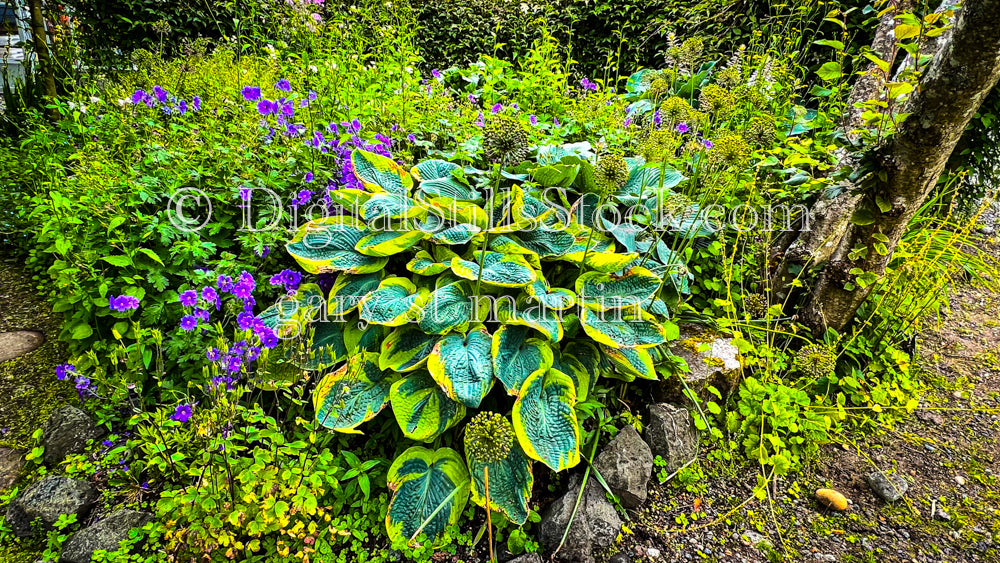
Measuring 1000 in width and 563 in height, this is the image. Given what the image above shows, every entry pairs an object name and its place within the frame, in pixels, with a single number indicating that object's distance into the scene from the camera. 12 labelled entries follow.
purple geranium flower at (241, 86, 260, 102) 2.15
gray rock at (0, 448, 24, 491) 1.54
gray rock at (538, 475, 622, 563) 1.49
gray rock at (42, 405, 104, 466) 1.58
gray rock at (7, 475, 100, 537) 1.40
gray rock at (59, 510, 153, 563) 1.32
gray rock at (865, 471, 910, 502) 1.71
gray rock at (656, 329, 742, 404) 1.91
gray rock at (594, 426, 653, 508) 1.63
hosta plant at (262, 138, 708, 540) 1.51
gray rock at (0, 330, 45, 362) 2.00
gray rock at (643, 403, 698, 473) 1.78
